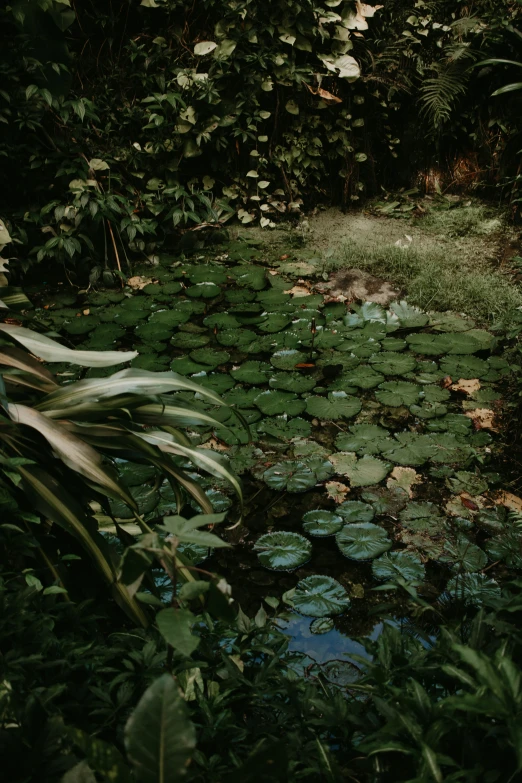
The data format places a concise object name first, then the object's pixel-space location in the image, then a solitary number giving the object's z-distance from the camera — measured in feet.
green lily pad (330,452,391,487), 6.82
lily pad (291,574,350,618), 5.39
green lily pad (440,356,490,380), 8.51
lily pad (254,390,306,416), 7.90
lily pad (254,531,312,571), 5.86
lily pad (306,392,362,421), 7.82
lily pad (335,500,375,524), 6.36
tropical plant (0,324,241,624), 4.13
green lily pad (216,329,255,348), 9.39
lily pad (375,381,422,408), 8.03
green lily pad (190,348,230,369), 8.92
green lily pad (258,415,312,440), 7.57
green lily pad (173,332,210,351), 9.37
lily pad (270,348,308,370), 8.84
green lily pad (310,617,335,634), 5.28
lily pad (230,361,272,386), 8.52
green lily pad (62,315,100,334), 9.80
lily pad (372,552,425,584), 5.67
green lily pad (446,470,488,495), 6.66
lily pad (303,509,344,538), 6.21
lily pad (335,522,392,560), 5.94
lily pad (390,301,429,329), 9.81
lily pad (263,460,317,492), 6.79
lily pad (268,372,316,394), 8.34
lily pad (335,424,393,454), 7.30
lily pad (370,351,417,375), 8.66
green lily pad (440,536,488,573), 5.74
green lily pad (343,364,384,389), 8.40
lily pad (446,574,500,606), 5.30
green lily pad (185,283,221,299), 10.68
